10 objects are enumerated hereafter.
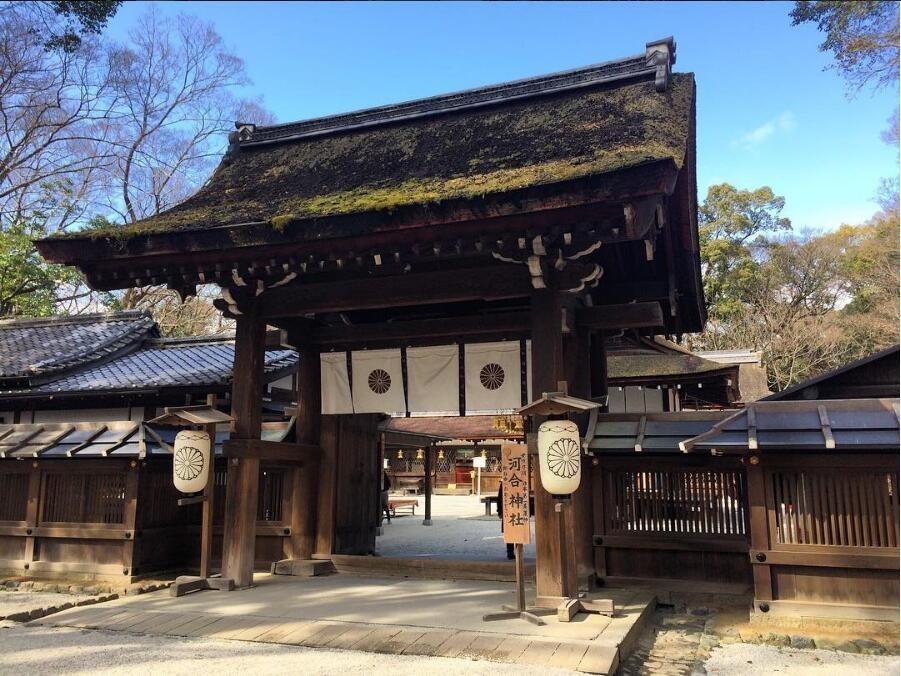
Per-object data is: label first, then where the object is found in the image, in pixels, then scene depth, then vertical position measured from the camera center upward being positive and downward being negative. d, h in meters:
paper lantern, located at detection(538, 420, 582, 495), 5.40 -0.01
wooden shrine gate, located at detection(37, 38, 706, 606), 5.53 +2.00
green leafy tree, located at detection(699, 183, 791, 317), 29.58 +10.33
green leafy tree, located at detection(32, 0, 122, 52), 9.08 +6.27
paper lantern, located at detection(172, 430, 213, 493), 6.70 -0.04
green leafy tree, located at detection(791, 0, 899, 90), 13.57 +9.09
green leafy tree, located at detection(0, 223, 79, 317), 17.16 +5.04
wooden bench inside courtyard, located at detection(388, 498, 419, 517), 19.83 -1.46
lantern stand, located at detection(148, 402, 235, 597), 6.67 -0.37
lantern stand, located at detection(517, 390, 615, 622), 5.29 -0.42
